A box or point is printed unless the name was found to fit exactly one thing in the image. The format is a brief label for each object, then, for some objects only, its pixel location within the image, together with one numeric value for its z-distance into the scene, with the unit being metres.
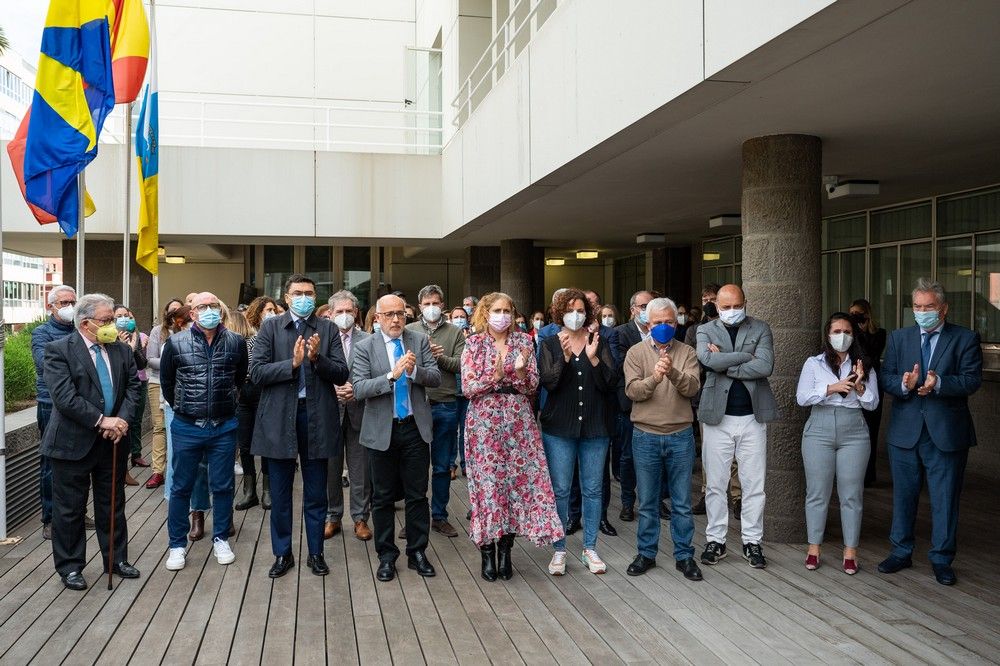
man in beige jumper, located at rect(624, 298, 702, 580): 5.75
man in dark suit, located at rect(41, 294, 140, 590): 5.54
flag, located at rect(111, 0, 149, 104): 10.34
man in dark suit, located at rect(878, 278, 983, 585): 5.71
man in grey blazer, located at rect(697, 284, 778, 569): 5.93
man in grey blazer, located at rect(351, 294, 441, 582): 5.77
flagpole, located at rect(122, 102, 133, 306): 10.34
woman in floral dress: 5.59
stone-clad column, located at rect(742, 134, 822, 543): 6.71
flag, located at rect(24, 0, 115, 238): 7.77
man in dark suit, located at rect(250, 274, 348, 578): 5.77
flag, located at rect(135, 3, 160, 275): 10.82
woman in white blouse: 5.87
